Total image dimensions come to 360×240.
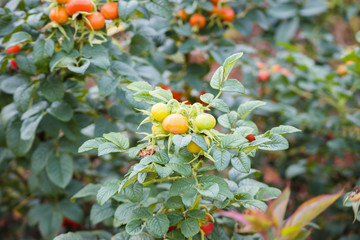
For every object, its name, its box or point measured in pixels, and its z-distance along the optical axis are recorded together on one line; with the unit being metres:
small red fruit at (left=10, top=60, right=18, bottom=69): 1.32
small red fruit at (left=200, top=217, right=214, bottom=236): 1.17
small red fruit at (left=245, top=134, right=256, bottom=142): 1.20
